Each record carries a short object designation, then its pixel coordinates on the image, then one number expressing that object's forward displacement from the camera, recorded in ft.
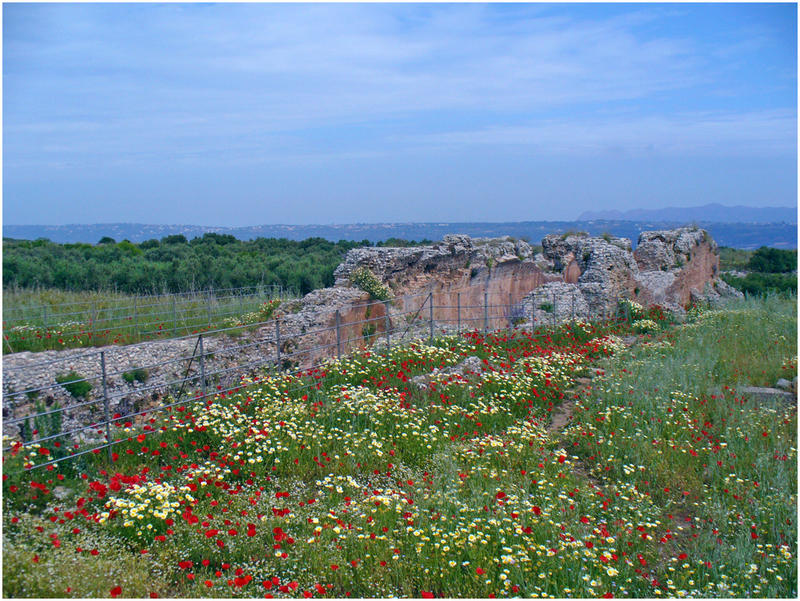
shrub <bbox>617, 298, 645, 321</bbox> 60.08
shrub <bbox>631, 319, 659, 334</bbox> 56.49
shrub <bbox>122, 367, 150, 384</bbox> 40.24
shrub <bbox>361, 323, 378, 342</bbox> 47.85
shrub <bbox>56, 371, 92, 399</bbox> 35.96
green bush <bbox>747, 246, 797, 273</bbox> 134.77
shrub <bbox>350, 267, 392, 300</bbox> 52.80
